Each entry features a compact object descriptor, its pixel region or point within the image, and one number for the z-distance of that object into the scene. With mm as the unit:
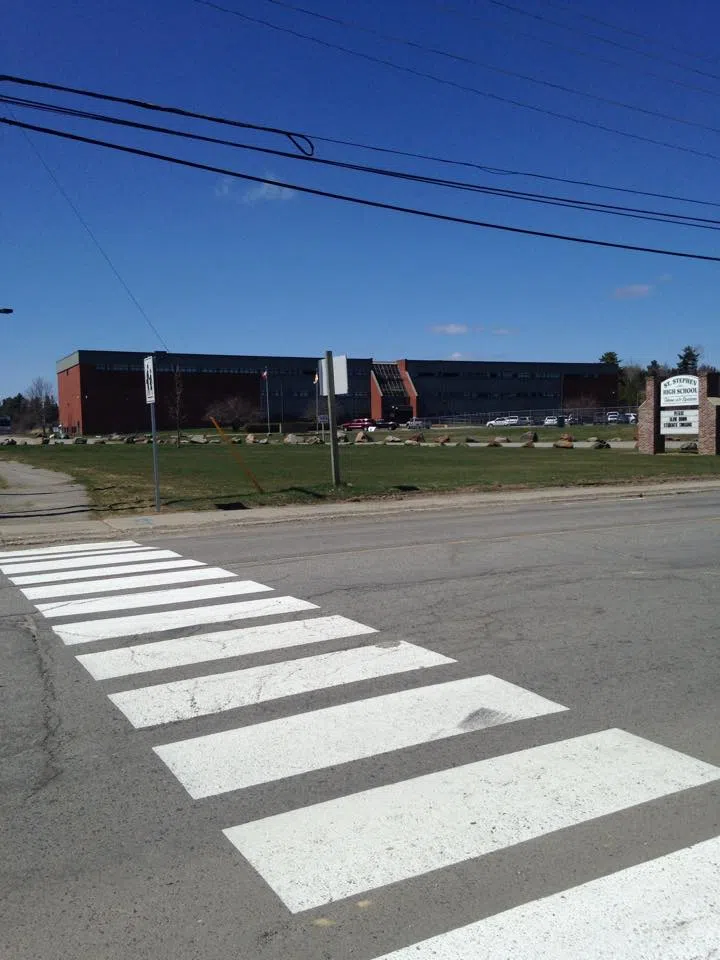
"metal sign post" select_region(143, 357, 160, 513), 16469
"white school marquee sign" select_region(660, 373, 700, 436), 36219
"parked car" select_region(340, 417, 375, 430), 99369
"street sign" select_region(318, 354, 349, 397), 19953
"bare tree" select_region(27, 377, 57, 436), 135875
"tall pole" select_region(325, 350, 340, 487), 20297
